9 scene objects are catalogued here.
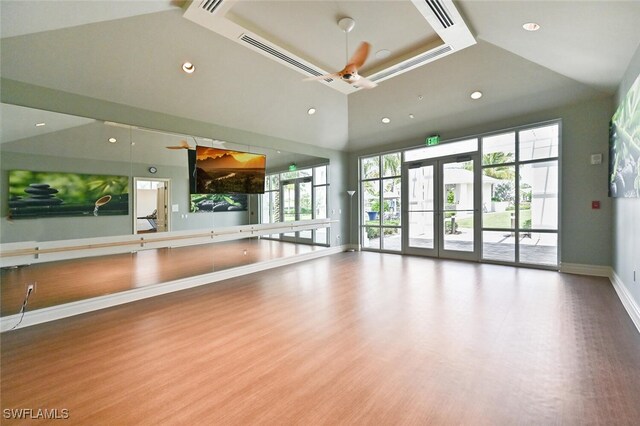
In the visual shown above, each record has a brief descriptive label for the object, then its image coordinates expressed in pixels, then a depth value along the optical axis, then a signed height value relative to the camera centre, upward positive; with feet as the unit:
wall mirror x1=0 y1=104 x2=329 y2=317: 11.15 +0.48
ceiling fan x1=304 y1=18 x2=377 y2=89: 10.91 +6.29
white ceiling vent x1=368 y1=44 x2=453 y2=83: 14.21 +8.33
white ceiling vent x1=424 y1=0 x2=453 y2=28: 10.43 +7.98
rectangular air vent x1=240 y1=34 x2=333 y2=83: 12.89 +8.08
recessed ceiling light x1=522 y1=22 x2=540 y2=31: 11.32 +7.68
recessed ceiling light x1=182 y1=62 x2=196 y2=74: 13.35 +7.13
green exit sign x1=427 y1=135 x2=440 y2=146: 22.65 +5.97
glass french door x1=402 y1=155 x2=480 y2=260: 21.68 +0.43
